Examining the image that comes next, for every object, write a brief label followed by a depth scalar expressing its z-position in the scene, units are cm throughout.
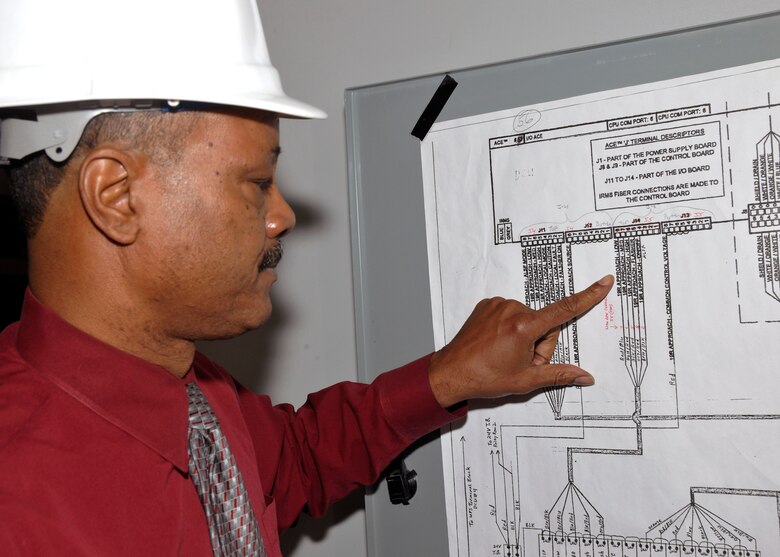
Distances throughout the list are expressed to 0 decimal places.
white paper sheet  85
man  74
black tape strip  105
